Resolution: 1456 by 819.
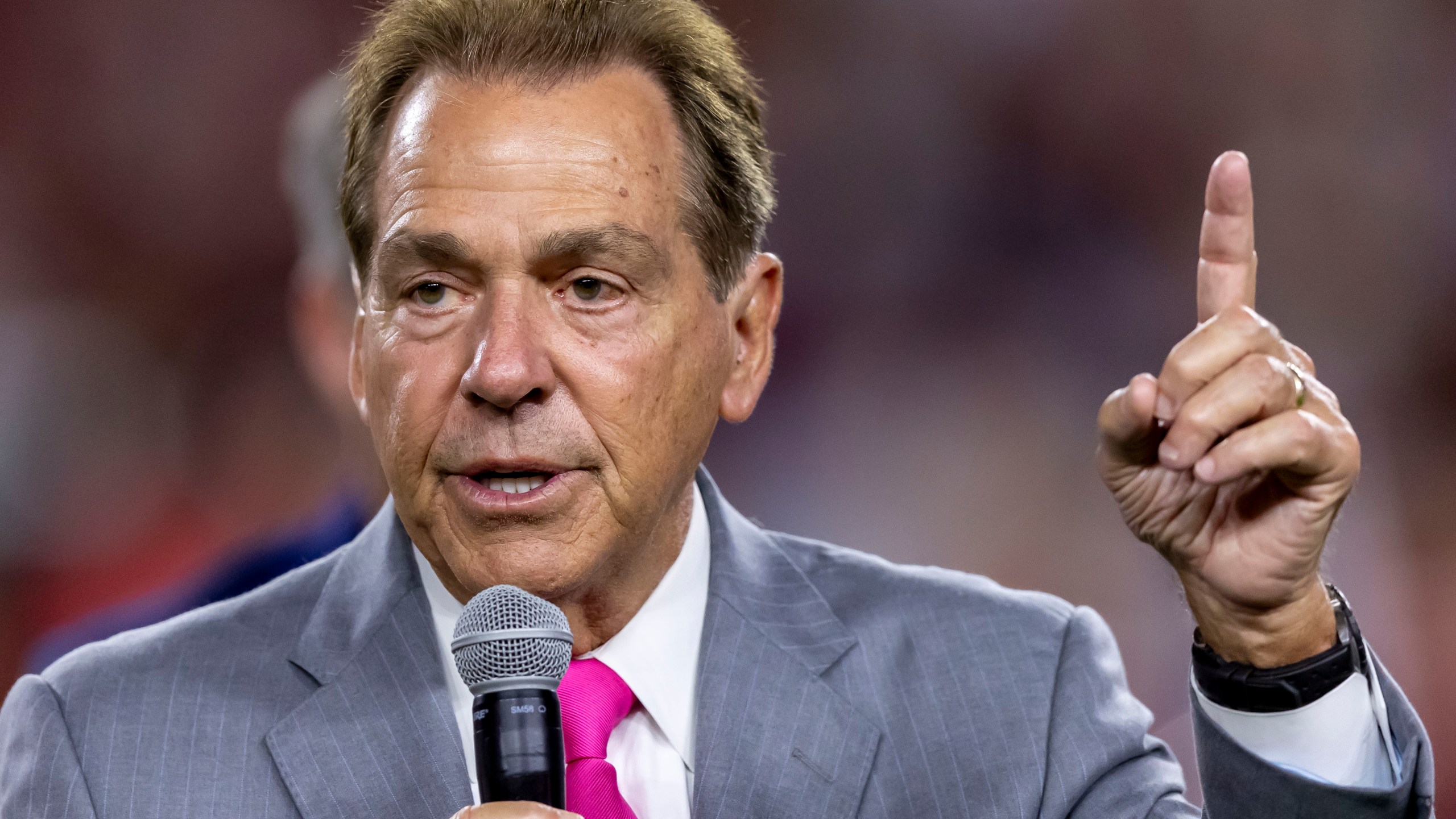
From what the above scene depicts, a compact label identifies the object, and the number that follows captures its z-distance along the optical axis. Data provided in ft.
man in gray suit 11.96
